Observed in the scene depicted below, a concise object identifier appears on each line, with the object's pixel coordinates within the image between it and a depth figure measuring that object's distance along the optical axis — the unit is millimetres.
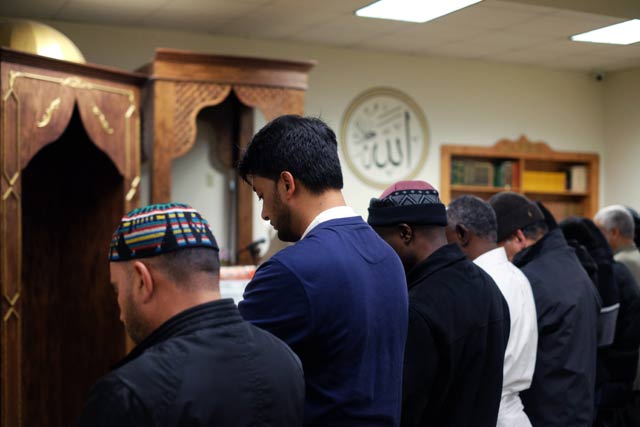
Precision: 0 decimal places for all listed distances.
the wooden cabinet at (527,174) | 7520
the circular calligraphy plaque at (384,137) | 6977
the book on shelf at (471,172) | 7527
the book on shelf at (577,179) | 8125
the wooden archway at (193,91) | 4953
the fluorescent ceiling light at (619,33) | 4398
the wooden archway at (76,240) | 4566
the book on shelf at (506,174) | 7707
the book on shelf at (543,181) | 7871
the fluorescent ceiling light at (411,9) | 5229
